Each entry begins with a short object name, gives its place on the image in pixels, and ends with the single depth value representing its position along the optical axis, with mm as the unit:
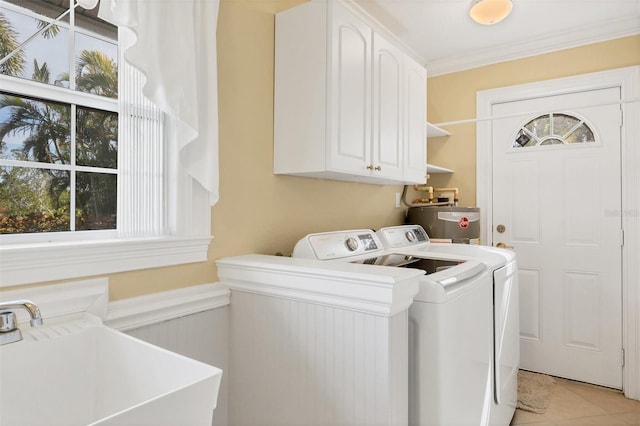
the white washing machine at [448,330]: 1381
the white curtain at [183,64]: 1258
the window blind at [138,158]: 1371
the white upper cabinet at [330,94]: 1788
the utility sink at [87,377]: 827
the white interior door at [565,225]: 2791
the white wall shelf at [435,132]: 3119
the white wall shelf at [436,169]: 3061
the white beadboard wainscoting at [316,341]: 1241
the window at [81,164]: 1199
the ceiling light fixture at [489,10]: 2328
